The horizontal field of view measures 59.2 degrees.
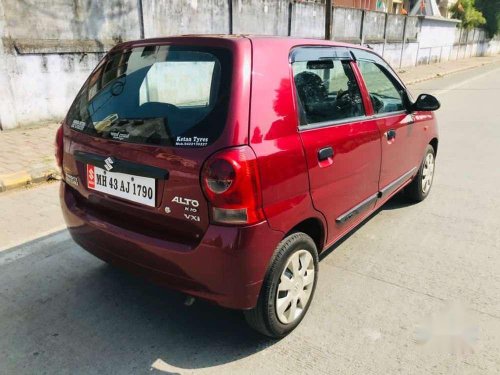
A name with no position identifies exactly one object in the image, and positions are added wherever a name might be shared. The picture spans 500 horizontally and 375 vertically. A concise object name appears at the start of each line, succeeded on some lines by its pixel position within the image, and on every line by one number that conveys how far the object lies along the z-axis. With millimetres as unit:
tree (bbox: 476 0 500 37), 45166
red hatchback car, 2223
